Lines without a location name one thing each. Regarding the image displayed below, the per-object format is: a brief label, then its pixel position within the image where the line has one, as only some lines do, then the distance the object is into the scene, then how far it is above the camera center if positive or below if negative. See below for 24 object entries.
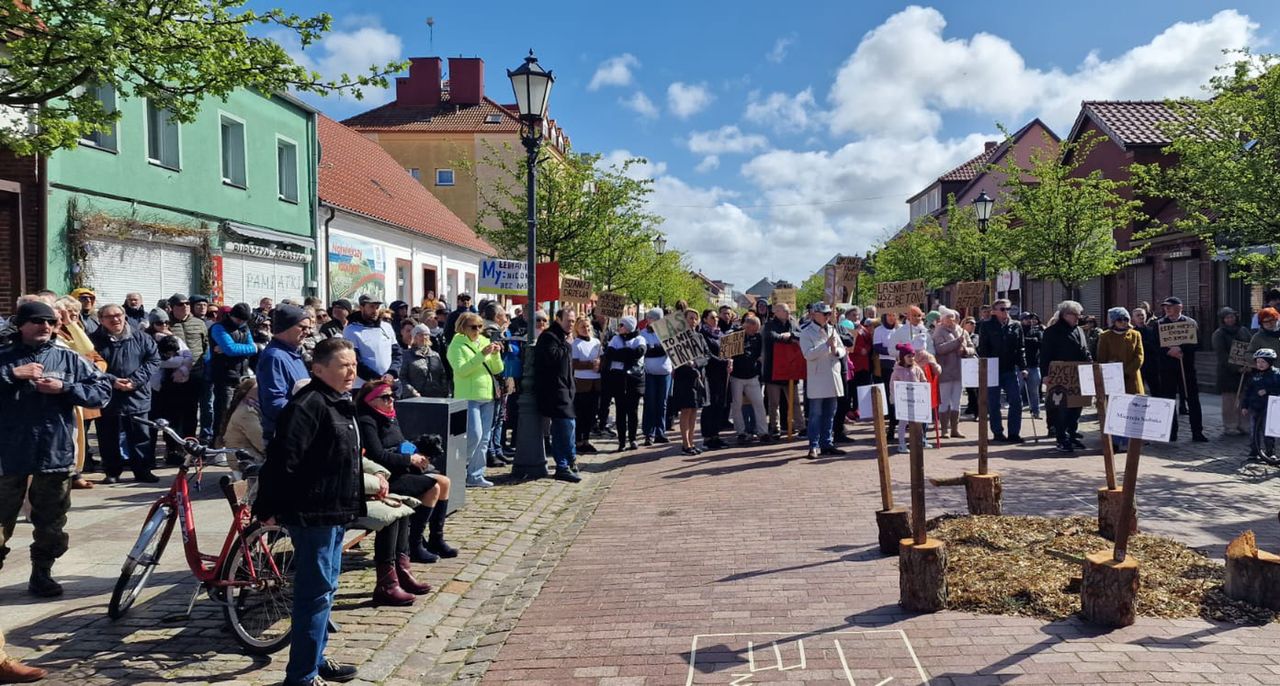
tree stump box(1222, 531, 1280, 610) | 5.40 -1.40
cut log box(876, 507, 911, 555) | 6.75 -1.34
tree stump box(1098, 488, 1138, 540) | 6.98 -1.31
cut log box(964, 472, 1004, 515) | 7.62 -1.25
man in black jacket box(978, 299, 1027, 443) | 13.10 -0.15
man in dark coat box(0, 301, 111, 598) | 5.71 -0.41
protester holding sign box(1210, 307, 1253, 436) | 13.39 -0.51
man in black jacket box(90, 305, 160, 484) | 9.41 -0.42
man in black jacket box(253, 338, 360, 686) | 4.30 -0.62
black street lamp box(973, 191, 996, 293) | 24.17 +3.37
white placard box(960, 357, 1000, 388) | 11.12 -0.39
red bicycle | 4.93 -1.16
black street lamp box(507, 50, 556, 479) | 10.52 +1.43
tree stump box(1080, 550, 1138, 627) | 5.07 -1.38
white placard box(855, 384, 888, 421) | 10.20 -0.68
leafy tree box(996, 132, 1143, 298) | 23.91 +2.89
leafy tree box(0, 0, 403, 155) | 8.12 +2.72
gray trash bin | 7.00 -0.52
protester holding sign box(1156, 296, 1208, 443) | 13.35 -0.28
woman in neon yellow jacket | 9.09 -0.17
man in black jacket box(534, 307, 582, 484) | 10.23 -0.42
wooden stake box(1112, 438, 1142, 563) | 5.22 -0.85
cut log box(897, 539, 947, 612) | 5.44 -1.37
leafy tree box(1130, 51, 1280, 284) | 11.00 +2.03
